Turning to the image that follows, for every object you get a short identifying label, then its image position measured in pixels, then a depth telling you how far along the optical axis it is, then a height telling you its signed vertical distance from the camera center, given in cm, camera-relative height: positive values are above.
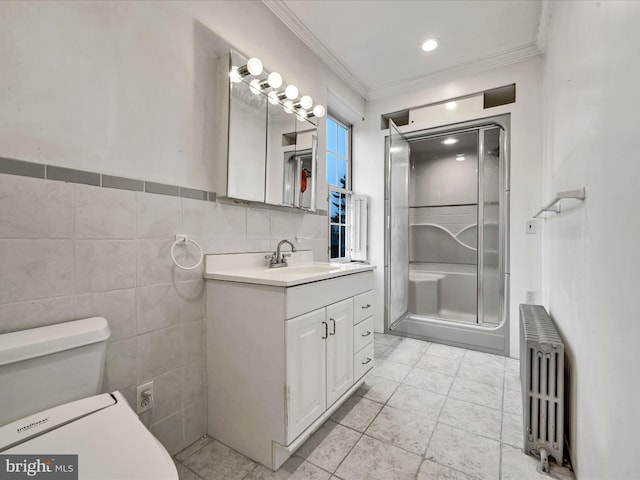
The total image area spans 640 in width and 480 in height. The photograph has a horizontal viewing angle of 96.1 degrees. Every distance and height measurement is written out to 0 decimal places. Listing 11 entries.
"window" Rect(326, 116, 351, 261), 296 +59
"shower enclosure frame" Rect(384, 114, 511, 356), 257 -57
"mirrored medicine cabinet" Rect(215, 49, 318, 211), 160 +59
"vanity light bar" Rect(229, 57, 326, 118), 163 +95
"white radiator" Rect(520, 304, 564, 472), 133 -74
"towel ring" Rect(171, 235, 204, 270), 137 -3
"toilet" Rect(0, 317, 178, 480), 71 -52
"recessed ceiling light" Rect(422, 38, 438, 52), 232 +160
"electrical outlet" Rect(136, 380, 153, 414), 126 -71
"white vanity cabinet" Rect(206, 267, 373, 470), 128 -61
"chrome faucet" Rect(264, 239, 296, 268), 188 -13
